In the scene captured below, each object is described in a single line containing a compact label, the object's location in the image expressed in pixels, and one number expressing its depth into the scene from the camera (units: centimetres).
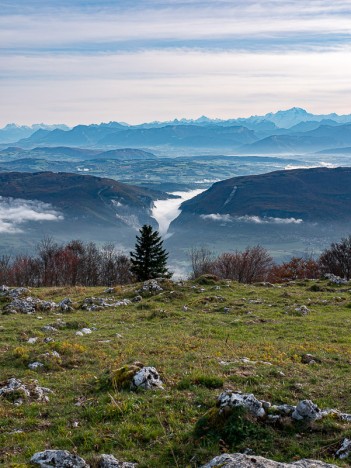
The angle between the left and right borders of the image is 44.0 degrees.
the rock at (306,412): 1047
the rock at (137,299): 3540
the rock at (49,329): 2408
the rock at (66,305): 3192
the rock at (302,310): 2960
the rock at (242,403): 1038
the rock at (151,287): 3766
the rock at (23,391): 1325
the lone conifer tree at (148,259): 6812
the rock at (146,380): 1338
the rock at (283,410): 1062
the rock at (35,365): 1633
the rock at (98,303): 3266
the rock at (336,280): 4172
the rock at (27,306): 3168
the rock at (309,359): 1705
